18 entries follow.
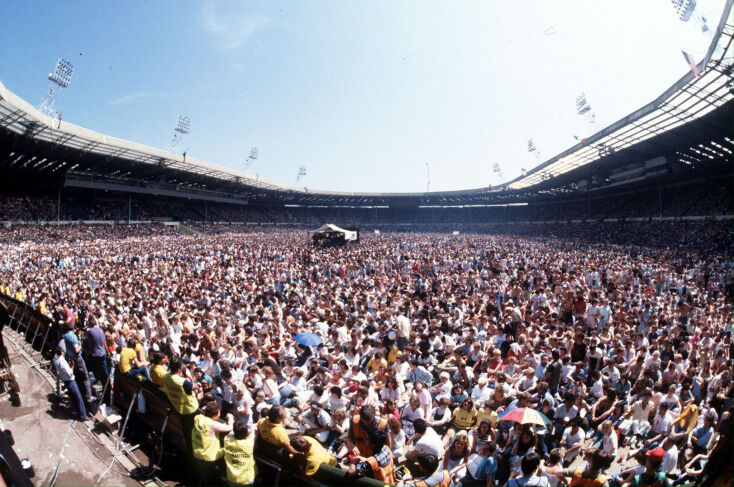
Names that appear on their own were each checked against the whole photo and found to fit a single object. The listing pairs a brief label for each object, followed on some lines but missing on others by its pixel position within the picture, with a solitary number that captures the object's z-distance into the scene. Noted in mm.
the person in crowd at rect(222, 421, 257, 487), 3934
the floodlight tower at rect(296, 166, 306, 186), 89188
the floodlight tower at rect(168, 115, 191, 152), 53281
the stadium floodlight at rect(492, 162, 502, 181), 73925
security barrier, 3643
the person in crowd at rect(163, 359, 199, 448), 4719
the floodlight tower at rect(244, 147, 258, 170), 72500
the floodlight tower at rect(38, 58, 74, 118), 35656
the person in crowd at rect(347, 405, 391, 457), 4184
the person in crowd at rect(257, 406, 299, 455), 3958
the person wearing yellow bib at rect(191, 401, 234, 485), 4246
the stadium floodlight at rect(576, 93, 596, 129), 39000
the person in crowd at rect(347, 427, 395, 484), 3586
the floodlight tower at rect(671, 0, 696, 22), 20933
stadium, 4312
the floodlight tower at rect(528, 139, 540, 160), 56000
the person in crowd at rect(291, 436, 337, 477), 3682
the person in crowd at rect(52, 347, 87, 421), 6098
